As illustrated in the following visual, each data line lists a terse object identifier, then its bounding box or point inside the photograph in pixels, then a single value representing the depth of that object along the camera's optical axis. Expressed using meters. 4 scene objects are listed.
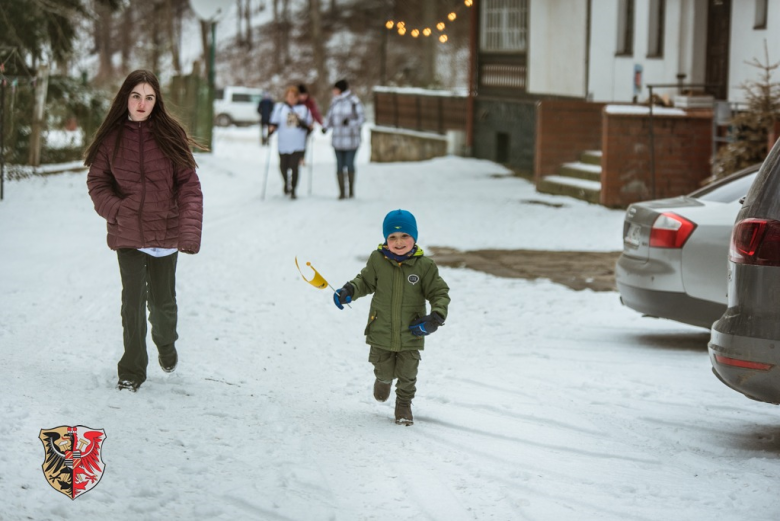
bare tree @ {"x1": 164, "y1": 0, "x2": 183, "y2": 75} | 30.06
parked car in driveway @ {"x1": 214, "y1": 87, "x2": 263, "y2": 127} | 54.44
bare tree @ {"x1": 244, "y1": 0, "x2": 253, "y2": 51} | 74.66
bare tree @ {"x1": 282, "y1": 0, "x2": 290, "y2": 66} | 71.94
